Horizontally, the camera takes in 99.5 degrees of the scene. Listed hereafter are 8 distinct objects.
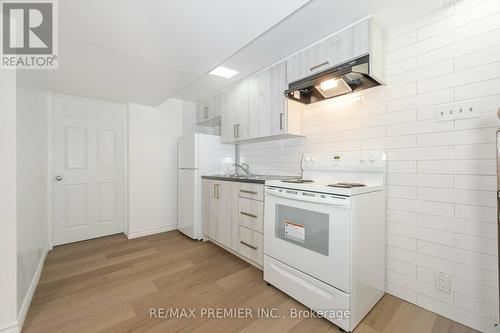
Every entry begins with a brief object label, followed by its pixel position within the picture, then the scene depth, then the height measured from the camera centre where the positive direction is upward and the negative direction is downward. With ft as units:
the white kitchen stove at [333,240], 4.57 -1.81
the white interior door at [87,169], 9.70 -0.16
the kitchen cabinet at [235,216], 7.15 -1.97
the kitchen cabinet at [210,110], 10.70 +3.02
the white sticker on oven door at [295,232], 5.38 -1.73
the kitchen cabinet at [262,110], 7.54 +2.23
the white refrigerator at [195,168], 10.24 -0.11
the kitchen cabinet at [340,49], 5.28 +3.21
